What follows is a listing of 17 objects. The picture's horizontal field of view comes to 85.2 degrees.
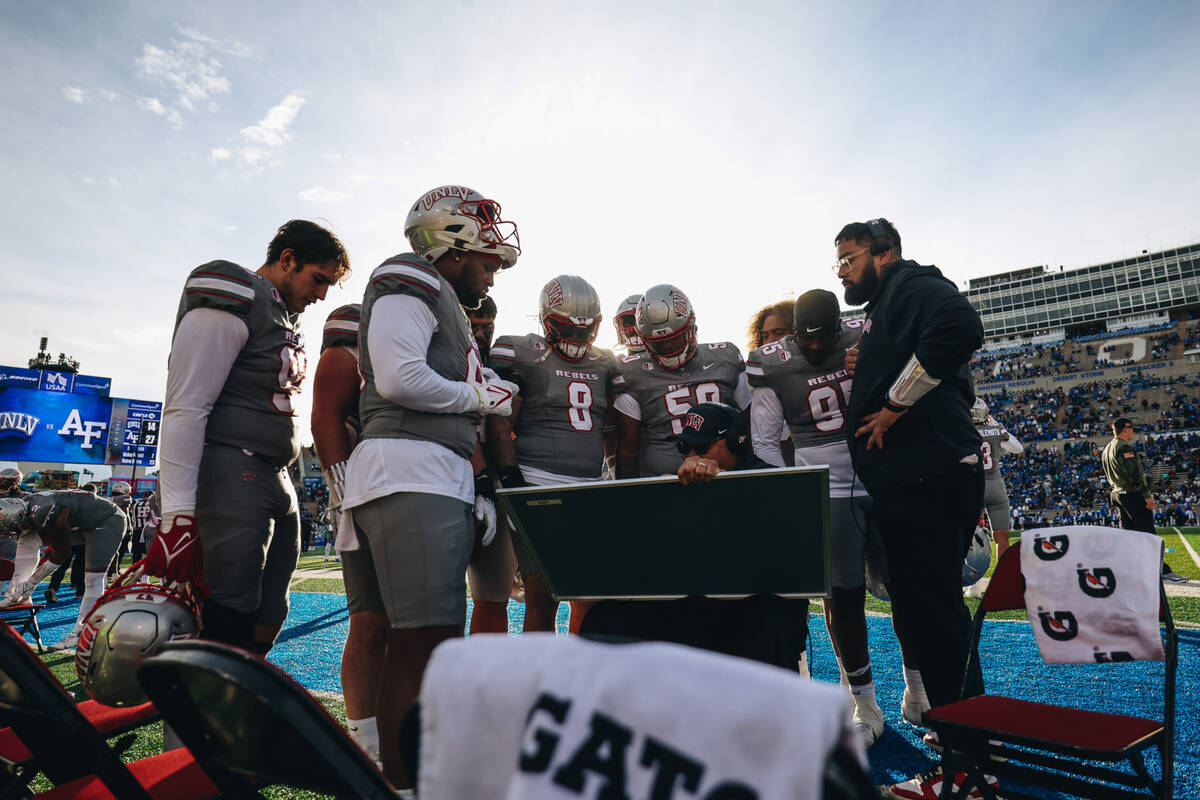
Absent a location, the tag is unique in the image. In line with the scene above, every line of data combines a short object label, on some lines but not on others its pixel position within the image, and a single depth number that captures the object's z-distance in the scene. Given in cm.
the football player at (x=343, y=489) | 265
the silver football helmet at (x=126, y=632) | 198
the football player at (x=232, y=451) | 237
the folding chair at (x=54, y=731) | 120
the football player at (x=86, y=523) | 724
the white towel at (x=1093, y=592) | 241
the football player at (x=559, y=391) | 377
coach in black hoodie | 267
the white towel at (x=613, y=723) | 62
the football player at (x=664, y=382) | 385
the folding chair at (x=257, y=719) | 92
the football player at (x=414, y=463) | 218
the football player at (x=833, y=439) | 352
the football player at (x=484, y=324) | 427
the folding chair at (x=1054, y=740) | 197
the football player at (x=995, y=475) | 739
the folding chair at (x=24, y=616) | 558
